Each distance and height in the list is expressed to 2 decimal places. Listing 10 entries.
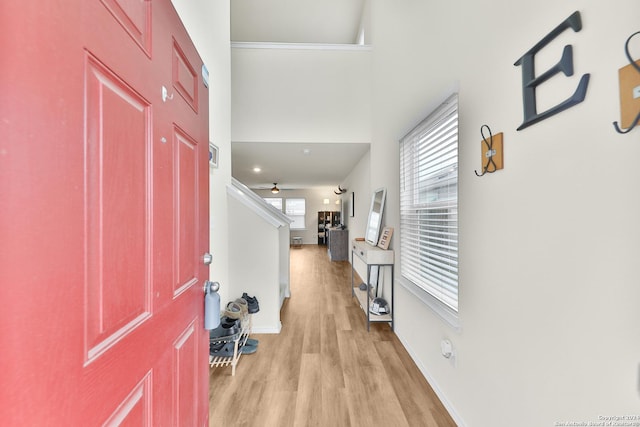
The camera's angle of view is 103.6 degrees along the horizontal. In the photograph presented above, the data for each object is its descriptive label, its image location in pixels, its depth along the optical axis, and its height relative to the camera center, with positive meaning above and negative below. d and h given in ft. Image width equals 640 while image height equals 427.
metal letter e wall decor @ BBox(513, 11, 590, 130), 2.71 +1.67
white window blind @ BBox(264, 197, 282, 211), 33.63 +1.83
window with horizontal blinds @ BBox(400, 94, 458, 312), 5.29 +0.24
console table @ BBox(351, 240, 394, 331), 8.80 -1.64
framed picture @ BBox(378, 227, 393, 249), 9.02 -0.88
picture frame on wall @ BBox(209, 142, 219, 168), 7.13 +1.73
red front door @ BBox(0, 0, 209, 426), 1.13 +0.00
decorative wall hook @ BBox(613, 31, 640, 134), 2.25 +1.11
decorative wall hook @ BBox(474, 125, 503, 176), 3.87 +0.98
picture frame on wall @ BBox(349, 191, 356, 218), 18.26 +0.63
